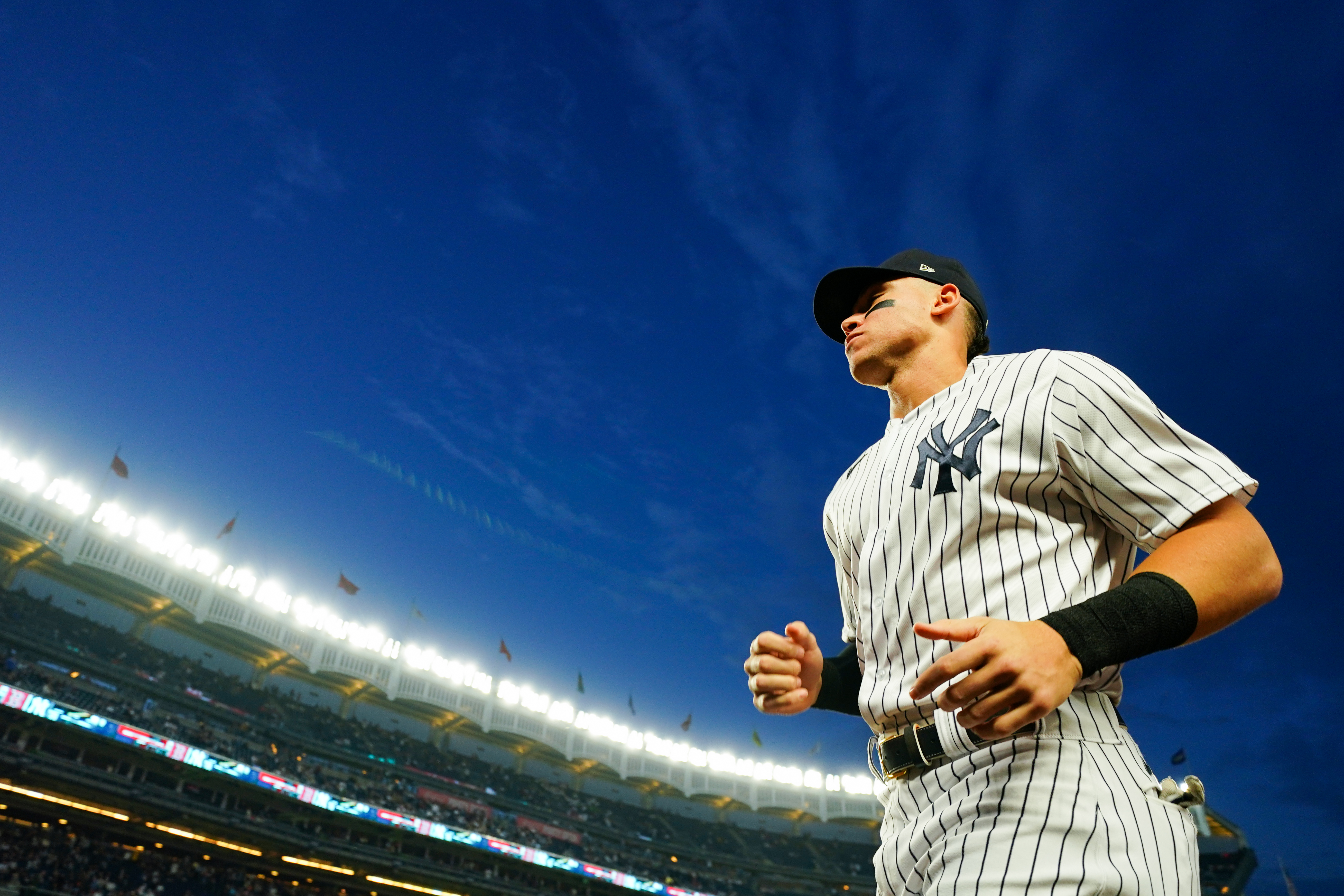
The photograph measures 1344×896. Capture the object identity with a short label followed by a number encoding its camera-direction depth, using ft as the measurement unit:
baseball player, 4.39
